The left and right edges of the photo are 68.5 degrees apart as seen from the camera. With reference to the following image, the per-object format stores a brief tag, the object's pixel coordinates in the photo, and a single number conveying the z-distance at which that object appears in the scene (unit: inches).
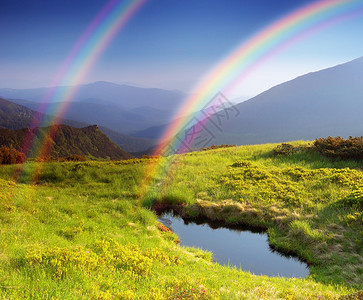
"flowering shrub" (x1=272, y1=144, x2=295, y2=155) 866.6
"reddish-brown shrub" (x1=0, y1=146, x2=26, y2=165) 931.3
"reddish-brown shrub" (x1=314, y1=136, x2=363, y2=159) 763.4
